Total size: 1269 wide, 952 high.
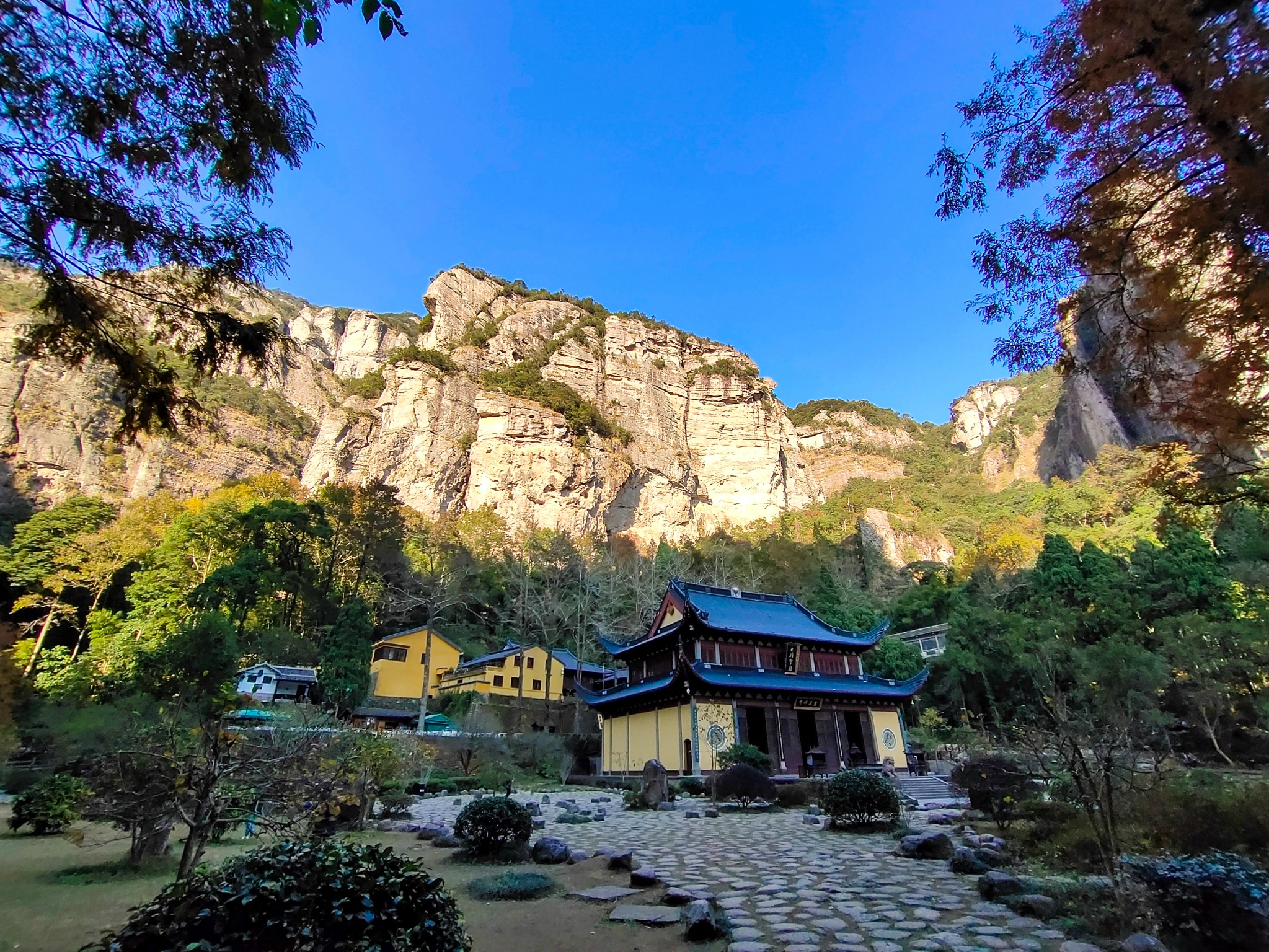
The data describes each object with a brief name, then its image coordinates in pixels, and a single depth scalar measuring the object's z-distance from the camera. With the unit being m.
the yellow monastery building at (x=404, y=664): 31.92
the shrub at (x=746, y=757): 16.23
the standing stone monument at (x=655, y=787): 13.60
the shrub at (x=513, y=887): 5.63
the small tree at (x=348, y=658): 25.12
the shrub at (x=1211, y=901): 3.50
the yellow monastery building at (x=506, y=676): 30.98
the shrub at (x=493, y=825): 7.36
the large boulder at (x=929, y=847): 7.18
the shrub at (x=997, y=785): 8.91
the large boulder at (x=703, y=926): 4.21
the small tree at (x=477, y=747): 20.19
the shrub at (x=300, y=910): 2.39
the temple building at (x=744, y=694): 18.56
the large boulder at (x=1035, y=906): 4.65
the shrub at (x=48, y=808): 9.29
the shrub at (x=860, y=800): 9.73
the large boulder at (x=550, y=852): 7.25
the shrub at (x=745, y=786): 13.43
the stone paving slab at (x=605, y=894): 5.45
